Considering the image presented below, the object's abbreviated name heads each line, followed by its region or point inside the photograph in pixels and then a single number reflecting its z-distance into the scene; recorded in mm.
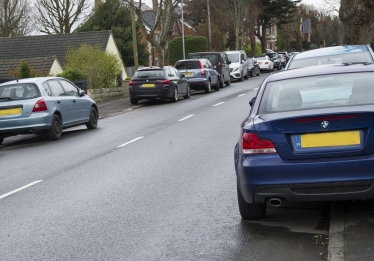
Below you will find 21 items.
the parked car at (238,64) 46500
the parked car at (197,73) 35125
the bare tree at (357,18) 41031
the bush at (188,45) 63406
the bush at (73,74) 30250
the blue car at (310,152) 6484
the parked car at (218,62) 39438
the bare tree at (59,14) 59750
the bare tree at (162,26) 40094
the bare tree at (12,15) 59312
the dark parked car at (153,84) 28797
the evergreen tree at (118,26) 61772
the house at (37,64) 41562
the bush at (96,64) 33094
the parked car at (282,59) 69188
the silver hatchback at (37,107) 16953
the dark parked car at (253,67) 52781
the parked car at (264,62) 61438
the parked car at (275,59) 67188
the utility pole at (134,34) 35806
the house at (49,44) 51938
